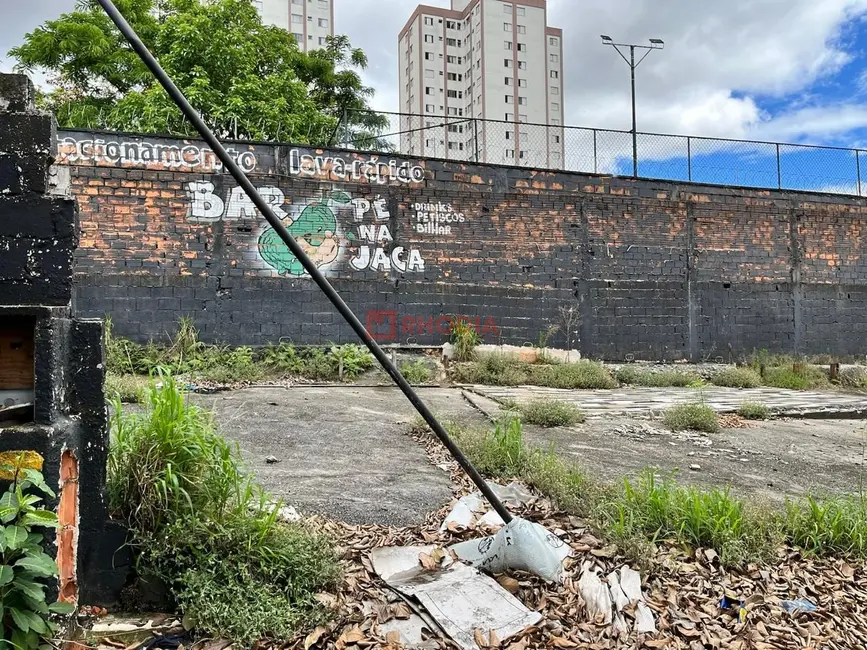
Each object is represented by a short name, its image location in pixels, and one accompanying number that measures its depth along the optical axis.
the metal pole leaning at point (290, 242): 1.92
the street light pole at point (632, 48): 13.86
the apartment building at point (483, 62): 60.88
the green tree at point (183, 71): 13.67
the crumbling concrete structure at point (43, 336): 1.94
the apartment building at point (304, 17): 55.82
